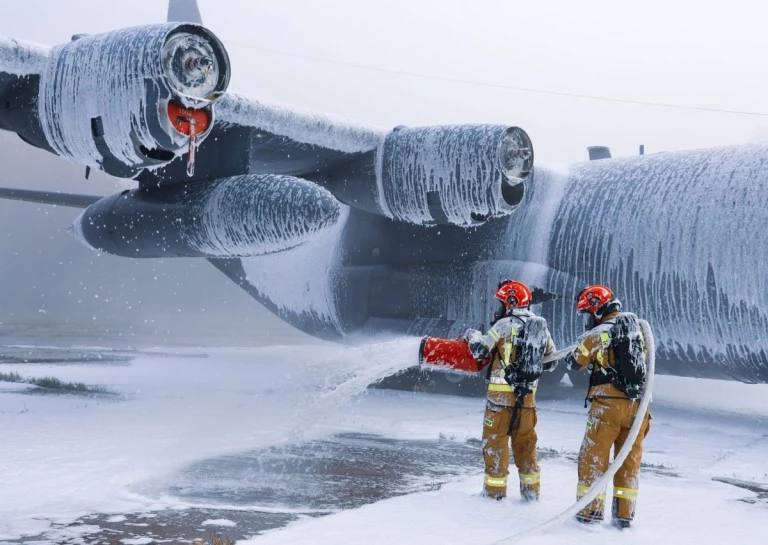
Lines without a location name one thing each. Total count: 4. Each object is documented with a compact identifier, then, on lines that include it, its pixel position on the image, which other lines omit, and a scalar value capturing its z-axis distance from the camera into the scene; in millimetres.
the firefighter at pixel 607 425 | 5453
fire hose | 5098
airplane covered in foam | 7855
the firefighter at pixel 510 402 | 5961
